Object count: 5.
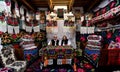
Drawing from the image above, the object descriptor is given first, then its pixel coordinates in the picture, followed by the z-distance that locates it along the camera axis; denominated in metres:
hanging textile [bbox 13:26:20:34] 2.38
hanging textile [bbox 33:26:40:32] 3.39
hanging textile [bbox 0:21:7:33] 1.83
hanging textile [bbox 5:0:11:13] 2.06
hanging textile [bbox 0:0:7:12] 1.84
